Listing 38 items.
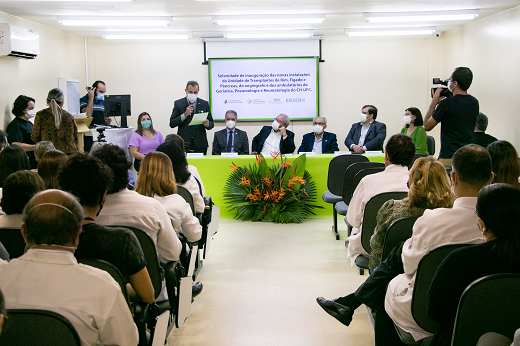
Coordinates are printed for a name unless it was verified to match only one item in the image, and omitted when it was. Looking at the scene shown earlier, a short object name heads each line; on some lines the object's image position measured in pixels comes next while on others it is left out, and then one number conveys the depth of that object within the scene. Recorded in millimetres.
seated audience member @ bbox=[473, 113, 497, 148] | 5473
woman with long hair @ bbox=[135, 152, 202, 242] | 2918
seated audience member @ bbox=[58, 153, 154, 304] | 1844
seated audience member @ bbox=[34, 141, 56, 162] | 3670
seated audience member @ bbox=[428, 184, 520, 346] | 1591
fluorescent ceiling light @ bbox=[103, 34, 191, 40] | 8305
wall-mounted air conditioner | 5938
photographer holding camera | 4551
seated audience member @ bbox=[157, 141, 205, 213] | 3564
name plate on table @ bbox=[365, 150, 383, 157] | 6261
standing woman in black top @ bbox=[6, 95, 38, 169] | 5863
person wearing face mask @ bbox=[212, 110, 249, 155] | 7027
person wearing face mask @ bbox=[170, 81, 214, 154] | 7023
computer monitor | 7504
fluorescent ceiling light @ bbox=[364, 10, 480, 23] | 6735
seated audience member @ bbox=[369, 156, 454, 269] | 2469
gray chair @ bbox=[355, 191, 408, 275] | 3092
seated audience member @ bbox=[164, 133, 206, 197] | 4090
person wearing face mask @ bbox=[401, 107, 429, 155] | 6285
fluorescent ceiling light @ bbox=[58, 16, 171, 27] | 6832
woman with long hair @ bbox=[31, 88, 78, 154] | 5195
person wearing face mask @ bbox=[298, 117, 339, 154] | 6898
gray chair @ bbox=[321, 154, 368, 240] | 5102
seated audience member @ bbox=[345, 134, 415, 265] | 3420
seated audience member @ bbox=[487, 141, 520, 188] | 2875
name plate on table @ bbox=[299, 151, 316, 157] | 6295
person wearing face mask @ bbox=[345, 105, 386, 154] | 6762
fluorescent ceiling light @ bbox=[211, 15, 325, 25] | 6945
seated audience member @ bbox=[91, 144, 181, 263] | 2348
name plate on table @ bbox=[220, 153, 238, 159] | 6219
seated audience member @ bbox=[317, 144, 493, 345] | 1981
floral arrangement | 5797
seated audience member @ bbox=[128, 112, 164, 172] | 6145
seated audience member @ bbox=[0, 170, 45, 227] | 2223
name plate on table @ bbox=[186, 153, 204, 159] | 6262
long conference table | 6156
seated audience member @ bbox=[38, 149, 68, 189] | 2881
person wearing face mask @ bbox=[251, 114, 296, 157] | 6912
